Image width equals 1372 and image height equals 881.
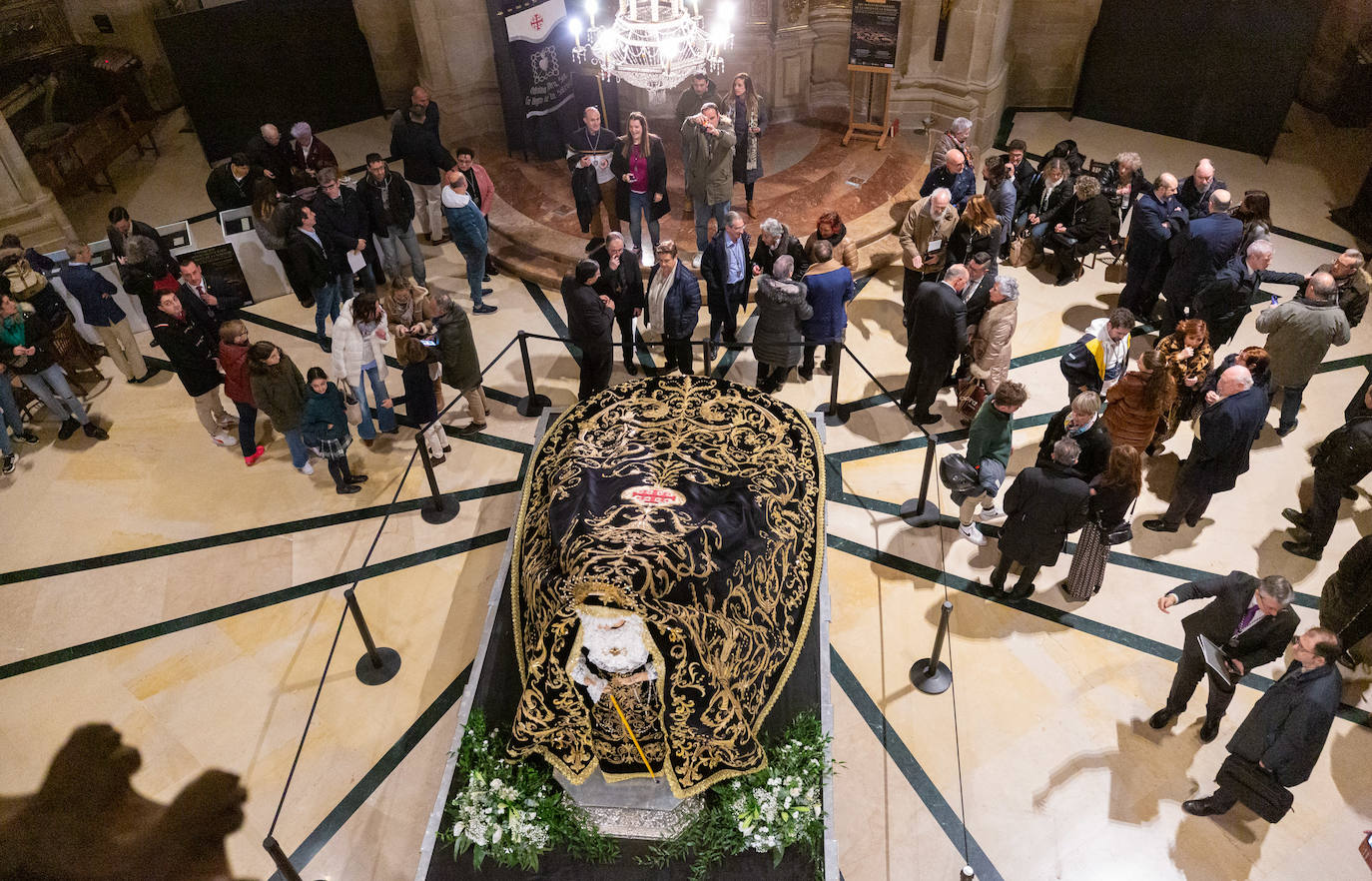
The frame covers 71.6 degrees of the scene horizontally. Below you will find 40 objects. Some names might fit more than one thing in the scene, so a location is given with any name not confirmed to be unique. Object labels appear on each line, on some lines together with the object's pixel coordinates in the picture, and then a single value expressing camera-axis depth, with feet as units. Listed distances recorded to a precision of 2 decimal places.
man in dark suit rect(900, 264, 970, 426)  21.49
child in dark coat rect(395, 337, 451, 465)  21.25
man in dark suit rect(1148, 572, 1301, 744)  14.57
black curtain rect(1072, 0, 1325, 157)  33.19
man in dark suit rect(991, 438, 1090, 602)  17.11
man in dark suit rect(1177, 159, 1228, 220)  24.90
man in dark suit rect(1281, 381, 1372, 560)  18.35
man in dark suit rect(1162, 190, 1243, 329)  22.95
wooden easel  34.83
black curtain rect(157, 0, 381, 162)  35.09
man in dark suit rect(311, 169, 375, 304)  26.63
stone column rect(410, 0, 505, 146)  35.81
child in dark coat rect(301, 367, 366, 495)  21.13
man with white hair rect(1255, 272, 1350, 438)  20.90
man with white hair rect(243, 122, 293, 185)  29.35
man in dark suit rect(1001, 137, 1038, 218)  26.91
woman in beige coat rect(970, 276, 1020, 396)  21.08
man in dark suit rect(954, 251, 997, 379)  21.44
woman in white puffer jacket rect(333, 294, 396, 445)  22.15
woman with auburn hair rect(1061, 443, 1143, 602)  17.02
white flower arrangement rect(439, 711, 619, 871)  15.07
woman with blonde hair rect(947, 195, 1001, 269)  23.84
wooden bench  34.24
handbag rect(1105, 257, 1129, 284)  28.94
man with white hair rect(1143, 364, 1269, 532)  18.58
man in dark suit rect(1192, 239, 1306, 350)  22.61
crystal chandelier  19.70
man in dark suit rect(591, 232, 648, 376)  23.06
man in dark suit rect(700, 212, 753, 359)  23.63
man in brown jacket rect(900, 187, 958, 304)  24.82
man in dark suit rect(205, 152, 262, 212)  27.66
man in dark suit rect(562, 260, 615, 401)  22.22
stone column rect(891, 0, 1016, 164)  33.37
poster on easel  32.76
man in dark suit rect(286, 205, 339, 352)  25.75
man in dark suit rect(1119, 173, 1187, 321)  24.53
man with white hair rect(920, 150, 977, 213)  26.27
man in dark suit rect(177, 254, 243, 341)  22.76
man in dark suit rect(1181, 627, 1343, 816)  13.61
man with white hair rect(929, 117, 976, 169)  26.84
